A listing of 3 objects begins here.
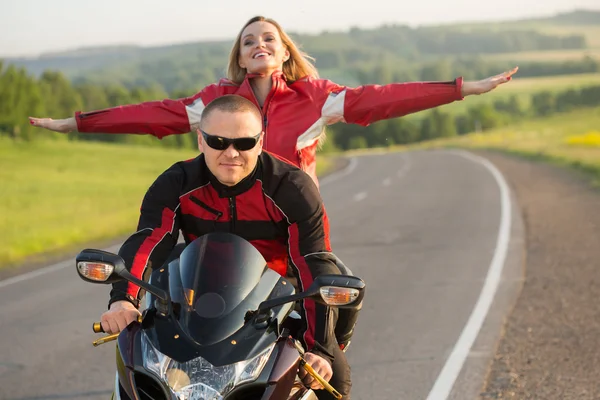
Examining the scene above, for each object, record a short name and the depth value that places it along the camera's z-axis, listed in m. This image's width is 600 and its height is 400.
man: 7.17
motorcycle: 5.99
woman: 10.84
